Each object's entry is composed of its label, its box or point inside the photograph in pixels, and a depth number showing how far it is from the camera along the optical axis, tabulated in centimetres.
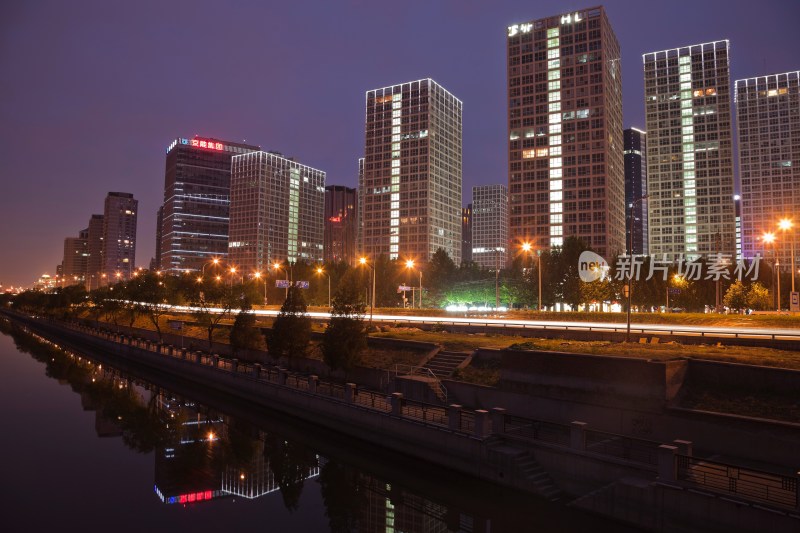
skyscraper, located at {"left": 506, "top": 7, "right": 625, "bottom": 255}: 13912
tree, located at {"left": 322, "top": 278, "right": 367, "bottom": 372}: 3325
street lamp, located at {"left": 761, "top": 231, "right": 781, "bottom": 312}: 4823
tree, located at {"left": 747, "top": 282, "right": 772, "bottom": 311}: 6506
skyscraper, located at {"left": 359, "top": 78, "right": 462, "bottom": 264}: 18862
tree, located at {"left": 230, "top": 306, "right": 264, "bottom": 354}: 4566
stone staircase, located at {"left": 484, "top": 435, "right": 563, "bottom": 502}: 1859
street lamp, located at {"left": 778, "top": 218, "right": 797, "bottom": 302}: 4292
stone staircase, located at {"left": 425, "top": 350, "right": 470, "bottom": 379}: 3281
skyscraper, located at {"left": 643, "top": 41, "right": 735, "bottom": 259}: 17888
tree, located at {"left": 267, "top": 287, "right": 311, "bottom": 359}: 3906
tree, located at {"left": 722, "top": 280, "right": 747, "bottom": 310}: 6531
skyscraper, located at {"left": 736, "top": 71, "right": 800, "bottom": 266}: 19688
